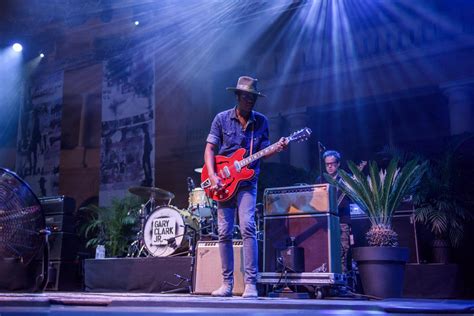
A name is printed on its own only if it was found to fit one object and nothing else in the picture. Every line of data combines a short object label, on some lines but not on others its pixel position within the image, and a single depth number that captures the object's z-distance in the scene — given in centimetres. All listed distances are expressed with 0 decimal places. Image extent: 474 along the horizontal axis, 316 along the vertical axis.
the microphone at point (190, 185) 778
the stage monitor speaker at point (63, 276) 754
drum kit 728
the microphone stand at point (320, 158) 512
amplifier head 468
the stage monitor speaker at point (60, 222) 774
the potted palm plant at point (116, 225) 964
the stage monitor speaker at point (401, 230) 638
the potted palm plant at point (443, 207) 605
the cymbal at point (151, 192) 789
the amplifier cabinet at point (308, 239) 457
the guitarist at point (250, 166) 448
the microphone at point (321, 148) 523
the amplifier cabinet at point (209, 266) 536
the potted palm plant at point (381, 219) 454
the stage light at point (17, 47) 1289
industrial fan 239
